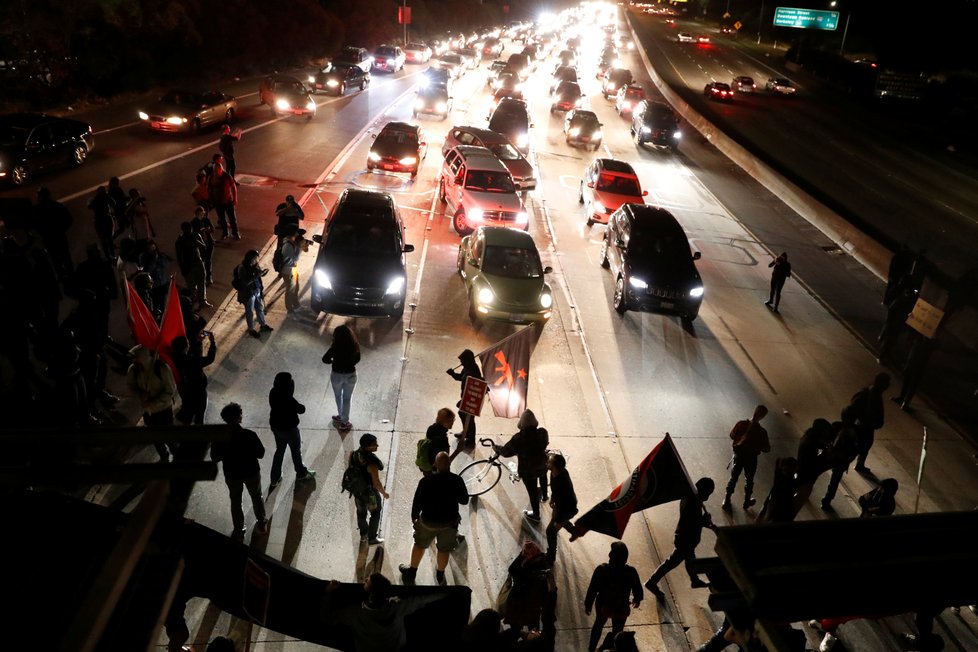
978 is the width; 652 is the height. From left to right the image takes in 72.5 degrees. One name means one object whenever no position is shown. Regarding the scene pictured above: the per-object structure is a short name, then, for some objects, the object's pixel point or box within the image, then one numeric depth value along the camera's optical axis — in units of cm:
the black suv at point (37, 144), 1728
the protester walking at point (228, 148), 1645
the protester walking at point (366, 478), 694
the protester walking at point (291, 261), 1244
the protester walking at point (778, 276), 1540
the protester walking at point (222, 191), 1425
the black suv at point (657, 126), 3191
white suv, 1777
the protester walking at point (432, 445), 748
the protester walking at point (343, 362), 886
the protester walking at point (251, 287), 1088
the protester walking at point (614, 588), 601
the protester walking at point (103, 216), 1248
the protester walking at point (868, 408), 954
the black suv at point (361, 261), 1223
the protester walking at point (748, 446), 877
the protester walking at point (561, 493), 719
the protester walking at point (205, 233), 1196
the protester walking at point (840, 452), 895
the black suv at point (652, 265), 1427
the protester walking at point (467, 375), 904
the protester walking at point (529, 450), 800
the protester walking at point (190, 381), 816
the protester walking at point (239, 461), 686
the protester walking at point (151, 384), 770
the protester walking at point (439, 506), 668
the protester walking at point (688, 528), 682
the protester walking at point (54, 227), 1175
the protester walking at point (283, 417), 765
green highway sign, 6931
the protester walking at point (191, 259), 1127
